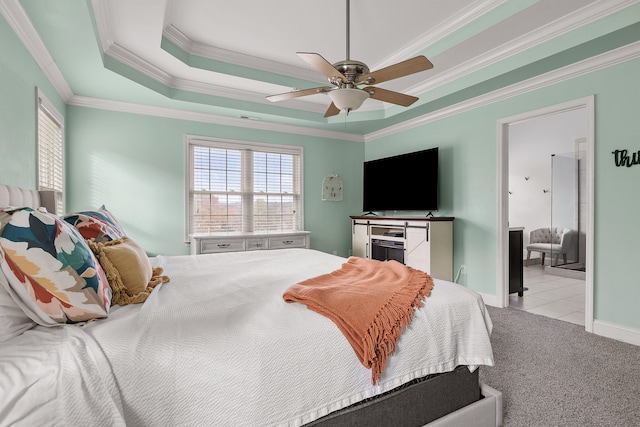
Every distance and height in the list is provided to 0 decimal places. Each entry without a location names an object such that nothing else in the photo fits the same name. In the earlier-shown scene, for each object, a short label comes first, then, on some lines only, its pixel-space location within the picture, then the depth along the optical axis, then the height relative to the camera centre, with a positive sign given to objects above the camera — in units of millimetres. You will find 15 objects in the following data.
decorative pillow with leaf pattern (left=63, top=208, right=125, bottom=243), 1777 -92
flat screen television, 4332 +418
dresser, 4109 -420
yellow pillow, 1411 -285
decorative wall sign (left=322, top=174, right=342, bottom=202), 5370 +383
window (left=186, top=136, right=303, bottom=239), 4496 +360
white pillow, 1008 -350
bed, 862 -496
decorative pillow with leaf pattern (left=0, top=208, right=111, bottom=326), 1049 -206
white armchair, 5770 -573
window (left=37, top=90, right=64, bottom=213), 2908 +615
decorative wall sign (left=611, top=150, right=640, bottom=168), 2691 +459
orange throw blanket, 1220 -401
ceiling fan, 1923 +860
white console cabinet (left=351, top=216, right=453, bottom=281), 3990 -419
